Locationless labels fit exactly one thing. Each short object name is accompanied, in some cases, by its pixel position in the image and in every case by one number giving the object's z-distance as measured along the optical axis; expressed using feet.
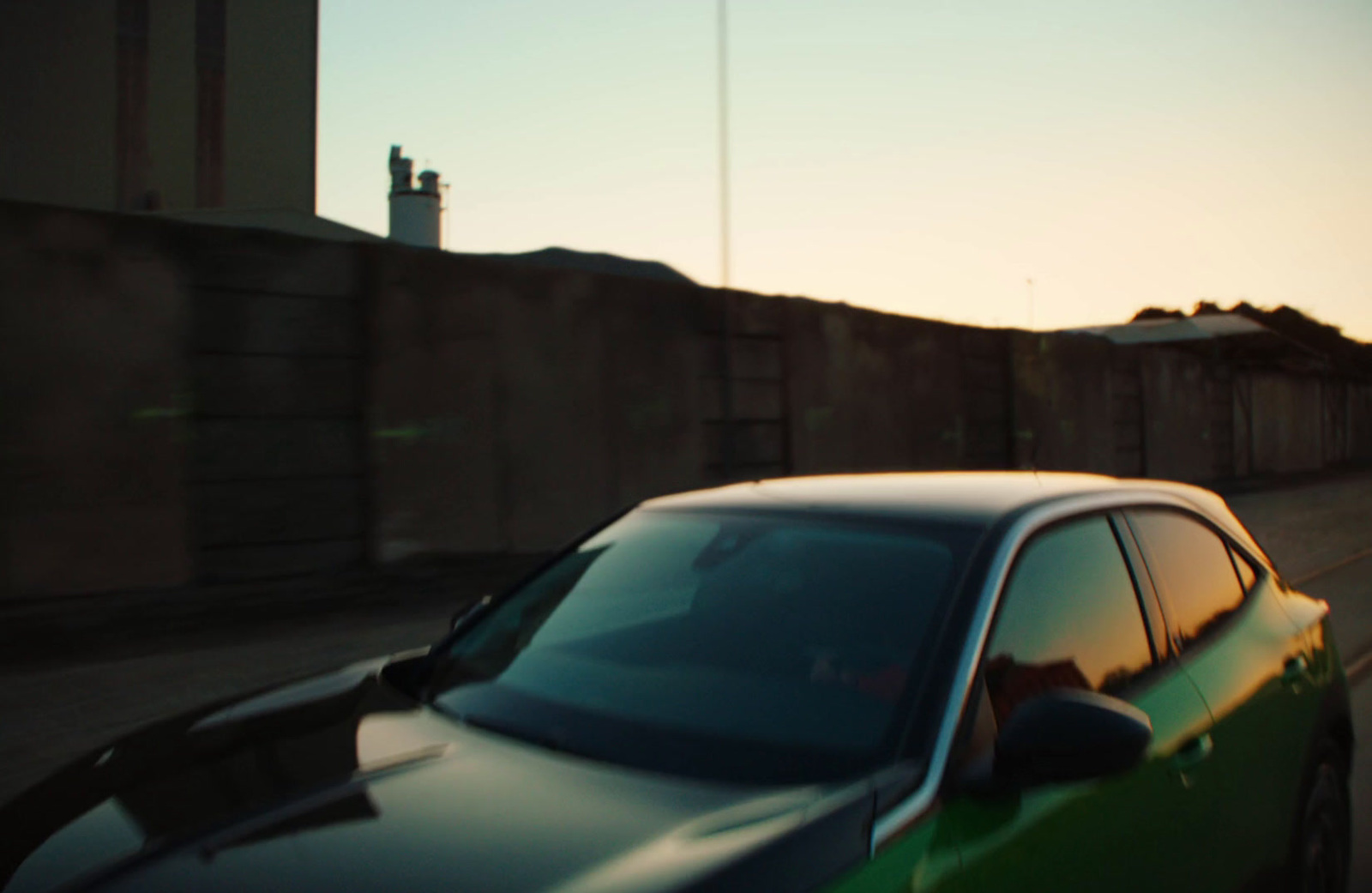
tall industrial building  88.33
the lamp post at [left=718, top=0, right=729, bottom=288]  50.16
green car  5.83
